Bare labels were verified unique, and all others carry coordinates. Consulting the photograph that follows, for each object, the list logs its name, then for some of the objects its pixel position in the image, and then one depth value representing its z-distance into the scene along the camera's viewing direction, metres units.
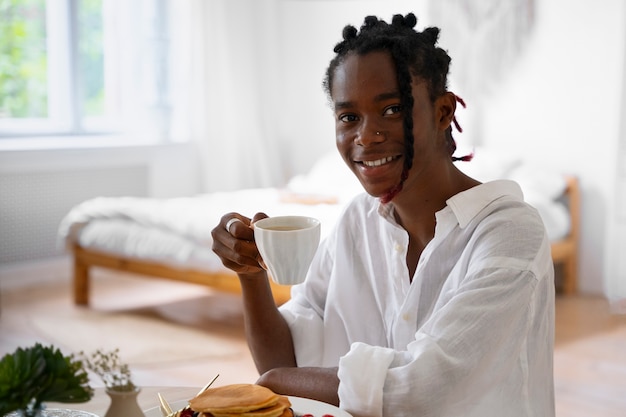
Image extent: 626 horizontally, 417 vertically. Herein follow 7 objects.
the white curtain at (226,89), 5.23
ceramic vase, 0.88
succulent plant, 0.69
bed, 3.59
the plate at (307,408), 0.91
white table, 1.02
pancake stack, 0.83
